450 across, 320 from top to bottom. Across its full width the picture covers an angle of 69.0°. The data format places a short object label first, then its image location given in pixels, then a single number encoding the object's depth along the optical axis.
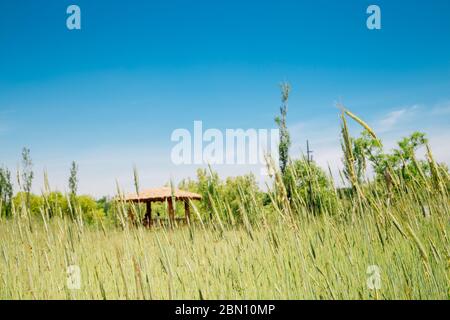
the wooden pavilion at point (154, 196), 14.68
